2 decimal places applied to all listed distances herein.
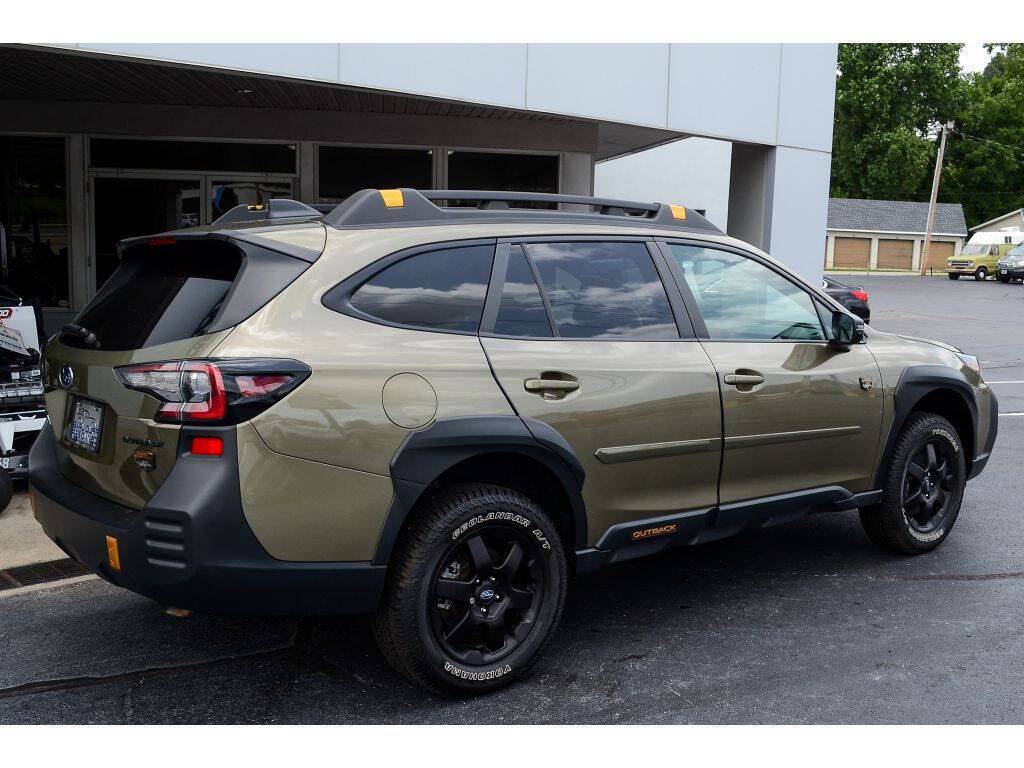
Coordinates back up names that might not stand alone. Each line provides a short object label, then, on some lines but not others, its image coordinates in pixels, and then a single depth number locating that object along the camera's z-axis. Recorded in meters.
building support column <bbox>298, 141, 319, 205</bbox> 13.32
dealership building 10.41
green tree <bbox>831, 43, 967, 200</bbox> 67.00
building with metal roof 71.44
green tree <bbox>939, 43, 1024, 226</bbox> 73.69
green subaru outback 3.15
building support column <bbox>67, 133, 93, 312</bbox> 12.70
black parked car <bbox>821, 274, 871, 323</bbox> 22.14
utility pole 59.66
